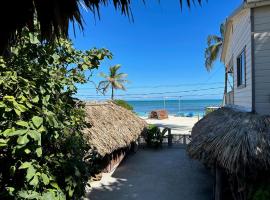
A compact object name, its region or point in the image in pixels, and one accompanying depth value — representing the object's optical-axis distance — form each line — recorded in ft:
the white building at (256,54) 14.00
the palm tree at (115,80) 86.91
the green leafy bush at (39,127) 6.70
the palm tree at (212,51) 60.36
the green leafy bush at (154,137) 33.79
